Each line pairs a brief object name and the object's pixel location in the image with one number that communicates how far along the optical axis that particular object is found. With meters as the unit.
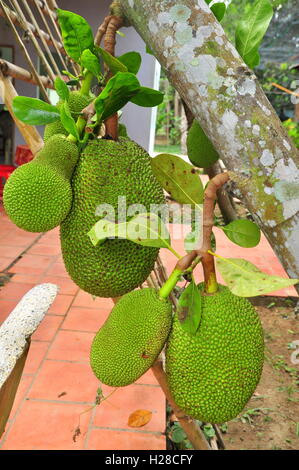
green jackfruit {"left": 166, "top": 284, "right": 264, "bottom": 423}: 0.43
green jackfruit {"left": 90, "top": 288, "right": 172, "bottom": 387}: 0.45
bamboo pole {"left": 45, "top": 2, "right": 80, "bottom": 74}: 0.77
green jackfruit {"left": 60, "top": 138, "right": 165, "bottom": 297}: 0.47
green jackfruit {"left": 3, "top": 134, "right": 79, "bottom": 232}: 0.42
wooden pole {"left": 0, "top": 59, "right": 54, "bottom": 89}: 0.71
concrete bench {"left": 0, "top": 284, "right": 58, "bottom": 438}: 0.78
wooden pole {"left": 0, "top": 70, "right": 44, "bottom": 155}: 0.64
